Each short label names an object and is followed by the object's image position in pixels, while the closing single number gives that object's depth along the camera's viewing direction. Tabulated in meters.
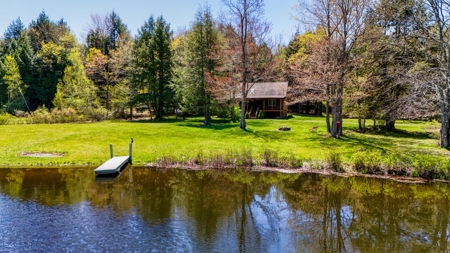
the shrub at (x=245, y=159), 15.92
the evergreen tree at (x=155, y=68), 35.56
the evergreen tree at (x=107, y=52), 42.22
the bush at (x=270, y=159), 15.77
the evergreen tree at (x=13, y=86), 38.06
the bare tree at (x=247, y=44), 24.62
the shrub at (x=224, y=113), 33.03
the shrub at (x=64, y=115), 31.11
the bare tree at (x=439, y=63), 17.42
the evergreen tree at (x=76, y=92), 34.24
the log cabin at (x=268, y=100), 39.41
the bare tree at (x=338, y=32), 19.80
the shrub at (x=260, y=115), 37.96
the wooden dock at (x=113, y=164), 13.84
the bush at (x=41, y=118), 30.24
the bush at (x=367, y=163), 14.63
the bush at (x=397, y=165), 14.30
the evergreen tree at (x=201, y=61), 29.78
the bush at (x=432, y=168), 13.80
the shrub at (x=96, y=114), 34.09
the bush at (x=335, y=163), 14.95
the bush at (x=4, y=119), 29.53
